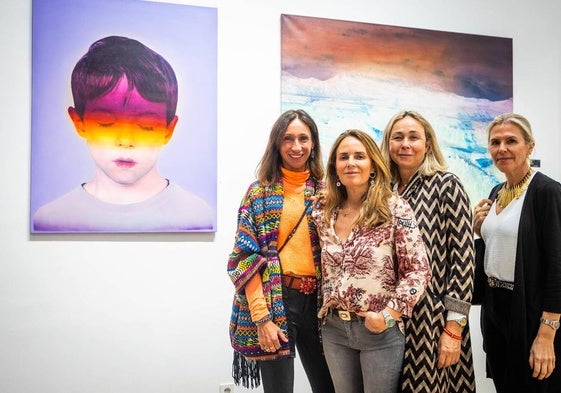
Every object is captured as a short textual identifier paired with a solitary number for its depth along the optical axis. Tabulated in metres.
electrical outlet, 2.36
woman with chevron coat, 1.39
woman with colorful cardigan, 1.56
